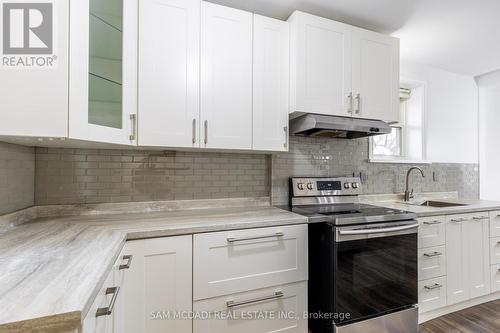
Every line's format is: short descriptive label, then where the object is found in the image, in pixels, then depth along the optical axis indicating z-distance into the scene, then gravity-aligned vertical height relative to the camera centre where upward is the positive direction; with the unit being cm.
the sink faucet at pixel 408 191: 262 -23
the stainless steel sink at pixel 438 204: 252 -36
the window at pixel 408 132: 283 +43
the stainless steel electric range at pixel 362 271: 160 -69
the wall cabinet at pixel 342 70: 188 +80
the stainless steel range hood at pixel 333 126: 189 +34
